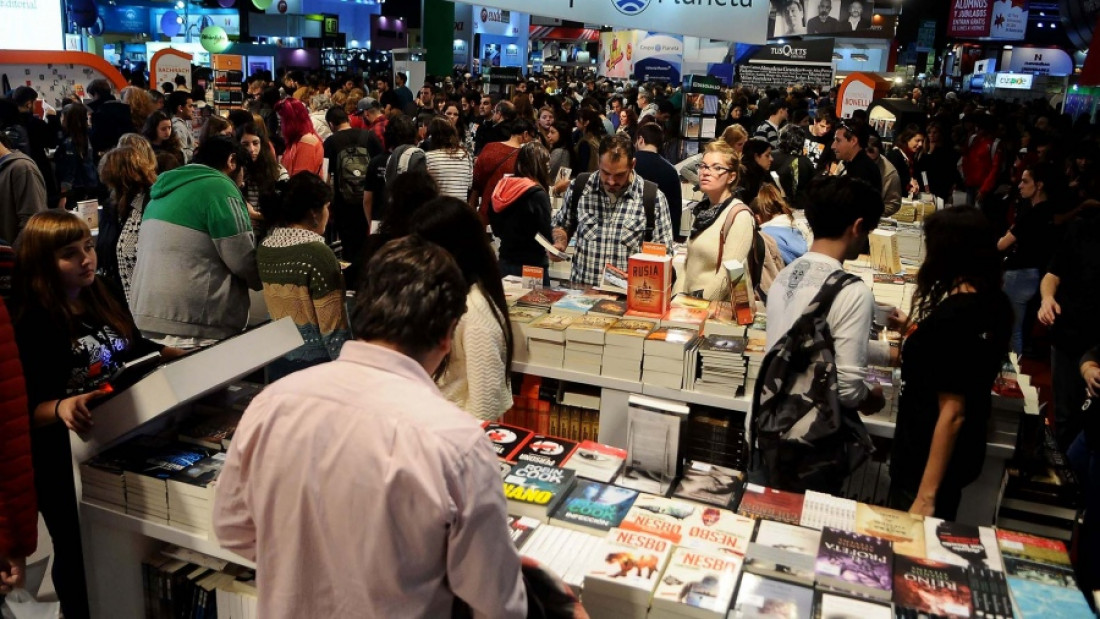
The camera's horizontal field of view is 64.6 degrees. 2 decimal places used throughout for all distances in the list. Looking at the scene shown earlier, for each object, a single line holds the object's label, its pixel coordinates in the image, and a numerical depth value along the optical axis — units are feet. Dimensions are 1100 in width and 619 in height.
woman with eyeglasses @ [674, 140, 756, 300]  13.70
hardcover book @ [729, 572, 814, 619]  6.16
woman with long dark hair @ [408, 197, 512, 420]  9.53
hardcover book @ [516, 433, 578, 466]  8.45
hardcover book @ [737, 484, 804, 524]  7.63
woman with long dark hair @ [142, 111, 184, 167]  21.11
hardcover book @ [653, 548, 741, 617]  6.25
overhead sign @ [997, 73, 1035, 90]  89.26
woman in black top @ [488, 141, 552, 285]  17.34
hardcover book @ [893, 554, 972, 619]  6.24
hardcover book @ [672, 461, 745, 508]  7.96
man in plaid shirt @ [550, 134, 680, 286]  15.25
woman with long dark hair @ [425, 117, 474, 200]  21.25
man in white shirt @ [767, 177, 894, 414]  8.95
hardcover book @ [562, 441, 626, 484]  8.35
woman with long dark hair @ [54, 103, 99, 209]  24.64
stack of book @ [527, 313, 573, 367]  12.10
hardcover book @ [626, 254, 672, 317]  12.69
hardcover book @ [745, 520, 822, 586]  6.62
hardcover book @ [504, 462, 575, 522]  7.53
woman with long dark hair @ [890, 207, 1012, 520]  9.00
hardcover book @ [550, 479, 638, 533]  7.38
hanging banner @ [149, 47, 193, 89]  39.34
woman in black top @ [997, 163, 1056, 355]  19.43
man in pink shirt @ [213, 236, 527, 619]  4.59
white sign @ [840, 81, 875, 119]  37.55
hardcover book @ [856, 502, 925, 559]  7.14
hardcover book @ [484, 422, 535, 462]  8.59
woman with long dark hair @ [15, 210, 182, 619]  8.59
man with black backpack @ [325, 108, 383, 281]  23.31
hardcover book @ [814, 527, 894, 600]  6.45
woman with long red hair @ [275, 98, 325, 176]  23.57
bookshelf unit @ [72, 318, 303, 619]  7.77
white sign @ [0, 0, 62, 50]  43.29
